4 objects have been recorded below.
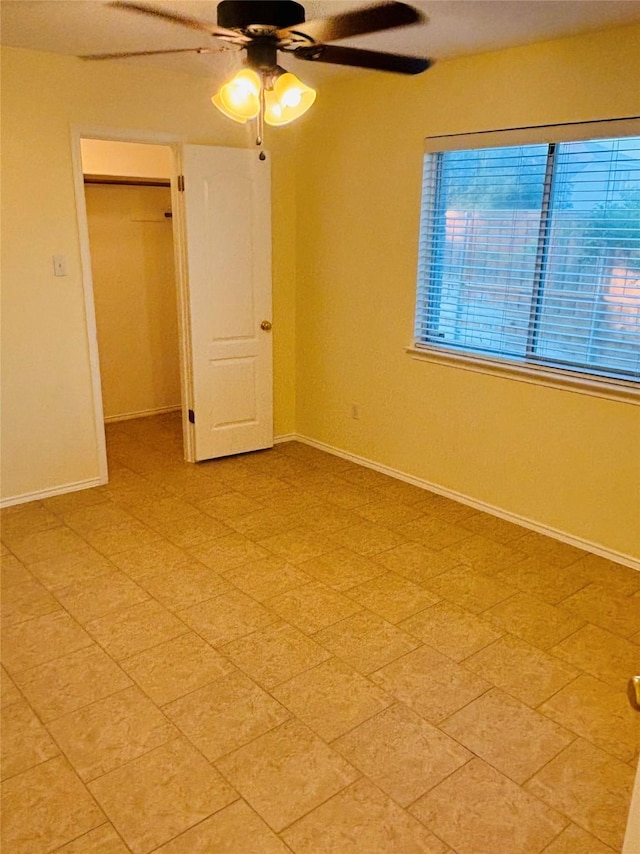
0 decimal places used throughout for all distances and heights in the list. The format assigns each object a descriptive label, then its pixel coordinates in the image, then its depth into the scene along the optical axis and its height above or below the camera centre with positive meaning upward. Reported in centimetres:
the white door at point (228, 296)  403 -34
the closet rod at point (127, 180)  479 +43
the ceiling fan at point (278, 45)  194 +63
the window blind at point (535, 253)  297 -3
